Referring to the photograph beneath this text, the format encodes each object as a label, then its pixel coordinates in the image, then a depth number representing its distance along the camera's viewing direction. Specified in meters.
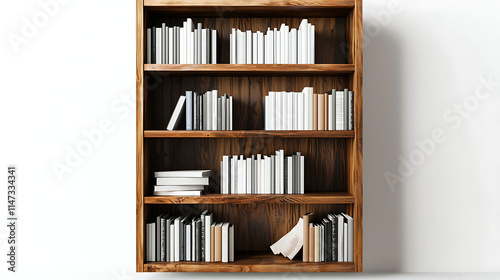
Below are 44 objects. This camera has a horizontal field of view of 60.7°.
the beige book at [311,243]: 2.14
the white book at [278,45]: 2.15
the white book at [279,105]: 2.15
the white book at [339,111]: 2.13
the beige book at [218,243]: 2.13
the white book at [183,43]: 2.14
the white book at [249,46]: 2.16
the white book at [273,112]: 2.14
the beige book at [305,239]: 2.14
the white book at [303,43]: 2.14
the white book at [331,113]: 2.14
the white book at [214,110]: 2.14
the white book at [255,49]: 2.17
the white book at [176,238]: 2.14
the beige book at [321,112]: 2.13
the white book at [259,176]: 2.17
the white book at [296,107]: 2.14
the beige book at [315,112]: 2.14
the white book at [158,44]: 2.15
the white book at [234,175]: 2.19
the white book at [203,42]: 2.14
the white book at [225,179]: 2.19
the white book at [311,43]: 2.14
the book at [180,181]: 2.16
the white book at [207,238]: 2.13
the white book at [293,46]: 2.14
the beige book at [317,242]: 2.14
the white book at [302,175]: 2.17
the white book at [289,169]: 2.17
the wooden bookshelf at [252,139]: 2.32
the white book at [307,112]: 2.13
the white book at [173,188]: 2.16
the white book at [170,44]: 2.15
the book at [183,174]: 2.16
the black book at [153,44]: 2.15
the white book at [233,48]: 2.17
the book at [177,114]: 2.14
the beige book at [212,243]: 2.14
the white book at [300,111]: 2.13
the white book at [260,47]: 2.16
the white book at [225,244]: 2.13
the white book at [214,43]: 2.15
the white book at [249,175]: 2.17
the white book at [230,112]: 2.15
